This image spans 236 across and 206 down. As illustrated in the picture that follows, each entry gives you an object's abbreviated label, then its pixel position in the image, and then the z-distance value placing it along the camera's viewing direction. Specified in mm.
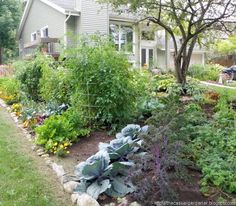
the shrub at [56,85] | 4157
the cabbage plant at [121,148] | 2454
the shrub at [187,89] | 5630
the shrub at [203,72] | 12705
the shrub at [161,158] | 1906
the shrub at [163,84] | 6029
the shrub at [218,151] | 2016
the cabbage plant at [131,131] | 2819
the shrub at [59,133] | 3123
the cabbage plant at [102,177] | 2156
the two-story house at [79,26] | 10809
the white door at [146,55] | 13988
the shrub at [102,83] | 3516
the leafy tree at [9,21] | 15527
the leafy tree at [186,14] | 5745
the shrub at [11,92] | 6107
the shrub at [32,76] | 5374
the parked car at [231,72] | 14180
